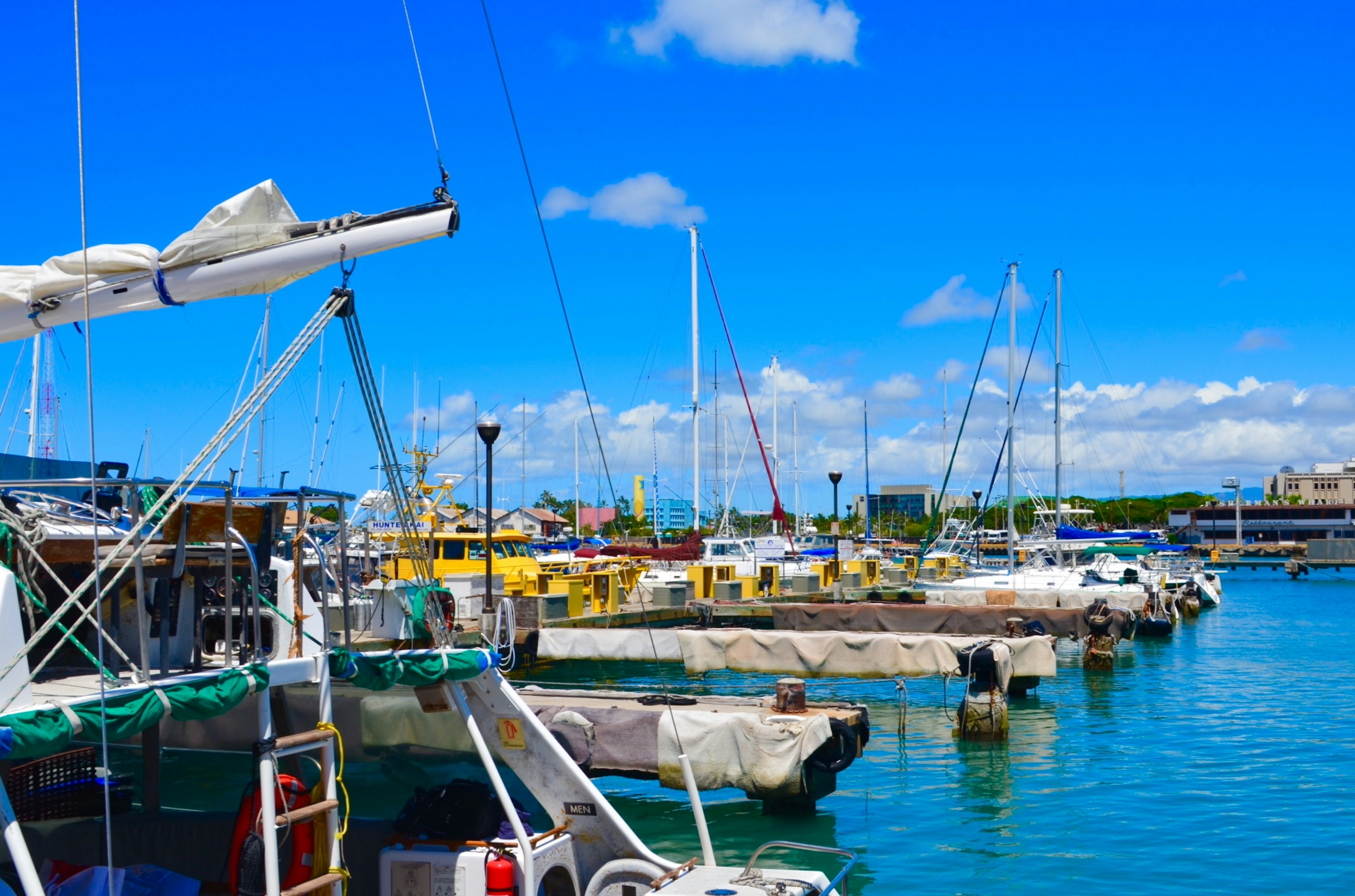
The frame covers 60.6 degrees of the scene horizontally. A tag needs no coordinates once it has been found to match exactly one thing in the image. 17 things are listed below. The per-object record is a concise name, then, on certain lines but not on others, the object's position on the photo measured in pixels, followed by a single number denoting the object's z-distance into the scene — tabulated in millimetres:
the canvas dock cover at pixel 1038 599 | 38812
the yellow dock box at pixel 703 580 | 39156
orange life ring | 7191
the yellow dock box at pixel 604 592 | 32875
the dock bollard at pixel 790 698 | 14125
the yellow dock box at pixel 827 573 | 47438
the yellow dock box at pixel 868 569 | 51125
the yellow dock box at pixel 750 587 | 41094
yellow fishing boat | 31344
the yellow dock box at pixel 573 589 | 30266
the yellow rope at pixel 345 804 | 7270
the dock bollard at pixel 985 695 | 19875
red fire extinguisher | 8219
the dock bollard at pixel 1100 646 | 30219
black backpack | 8562
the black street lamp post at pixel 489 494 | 22312
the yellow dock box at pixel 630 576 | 37125
